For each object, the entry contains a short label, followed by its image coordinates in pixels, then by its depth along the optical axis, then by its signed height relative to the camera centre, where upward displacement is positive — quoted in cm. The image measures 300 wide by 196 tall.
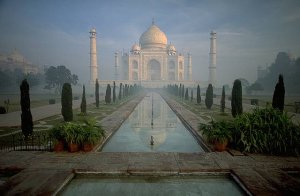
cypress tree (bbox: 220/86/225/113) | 1478 -88
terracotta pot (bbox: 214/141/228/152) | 667 -146
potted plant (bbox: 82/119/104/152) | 659 -121
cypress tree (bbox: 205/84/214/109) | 1764 -65
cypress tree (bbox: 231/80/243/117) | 1159 -48
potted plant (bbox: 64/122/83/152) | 647 -121
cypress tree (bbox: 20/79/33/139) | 822 -77
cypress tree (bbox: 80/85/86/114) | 1434 -96
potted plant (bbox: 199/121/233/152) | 668 -119
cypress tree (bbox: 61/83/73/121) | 1084 -63
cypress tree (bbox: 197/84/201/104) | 2172 -73
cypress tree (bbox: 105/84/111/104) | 2162 -79
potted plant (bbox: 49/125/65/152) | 657 -125
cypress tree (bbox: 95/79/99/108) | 1840 -36
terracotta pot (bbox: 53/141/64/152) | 657 -145
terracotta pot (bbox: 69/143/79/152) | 646 -146
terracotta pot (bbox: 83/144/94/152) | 659 -148
